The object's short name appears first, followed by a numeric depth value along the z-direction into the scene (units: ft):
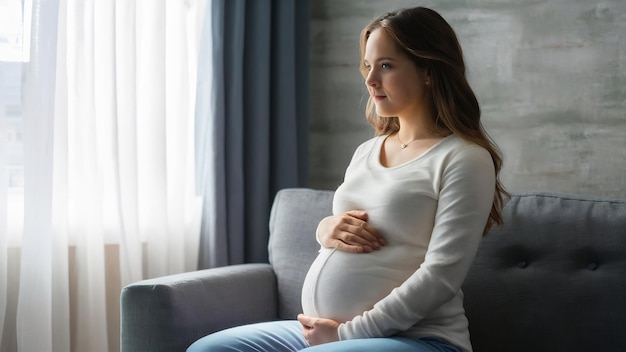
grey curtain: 9.04
